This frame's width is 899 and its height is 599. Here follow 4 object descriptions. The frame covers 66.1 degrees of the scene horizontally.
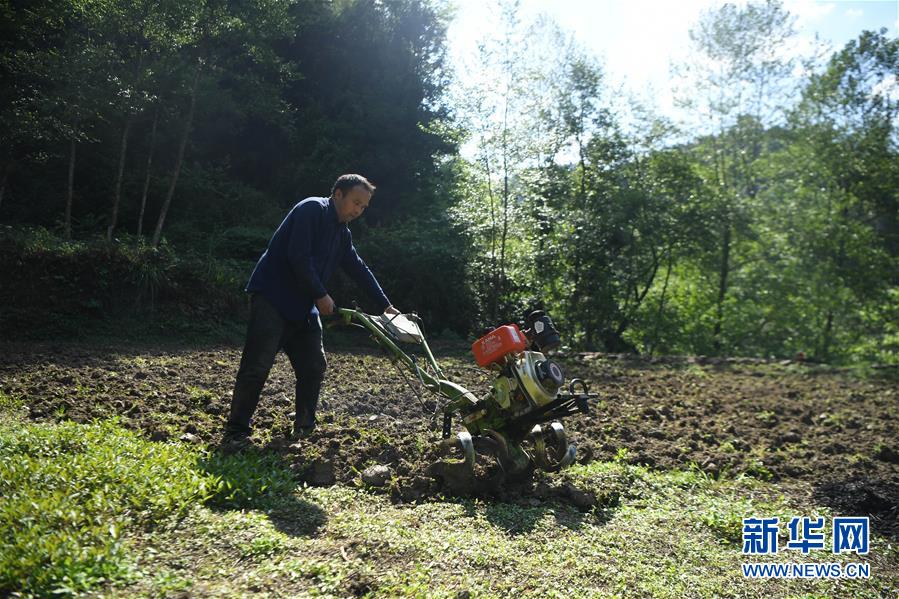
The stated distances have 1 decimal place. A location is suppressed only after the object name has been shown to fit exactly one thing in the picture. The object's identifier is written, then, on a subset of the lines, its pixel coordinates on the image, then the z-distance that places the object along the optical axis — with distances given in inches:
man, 190.1
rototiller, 172.1
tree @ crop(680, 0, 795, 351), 738.8
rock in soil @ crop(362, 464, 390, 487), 174.4
